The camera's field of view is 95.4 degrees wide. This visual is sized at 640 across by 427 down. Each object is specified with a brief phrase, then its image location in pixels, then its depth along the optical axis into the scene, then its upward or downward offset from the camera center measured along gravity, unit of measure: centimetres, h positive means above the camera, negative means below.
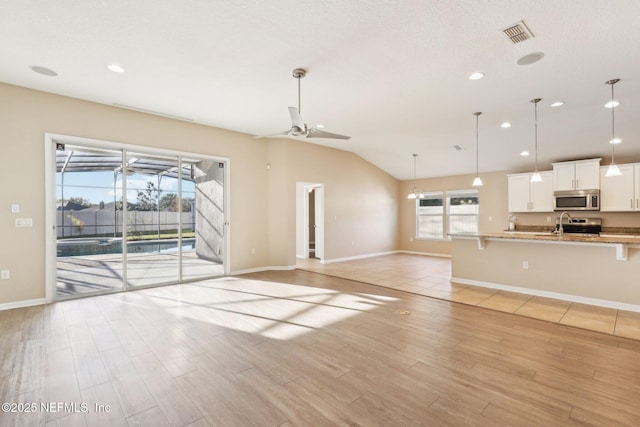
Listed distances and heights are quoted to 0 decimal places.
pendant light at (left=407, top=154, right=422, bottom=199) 762 +79
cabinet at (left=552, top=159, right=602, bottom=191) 620 +80
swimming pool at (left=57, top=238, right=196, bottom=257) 465 -53
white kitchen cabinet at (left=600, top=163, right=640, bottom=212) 586 +43
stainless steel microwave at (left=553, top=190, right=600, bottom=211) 621 +24
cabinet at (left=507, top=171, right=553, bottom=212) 689 +46
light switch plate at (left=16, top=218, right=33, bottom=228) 411 -7
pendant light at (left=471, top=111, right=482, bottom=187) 502 +57
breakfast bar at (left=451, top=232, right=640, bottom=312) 401 -86
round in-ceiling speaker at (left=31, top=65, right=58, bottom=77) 352 +182
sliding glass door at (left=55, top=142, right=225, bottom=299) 469 -3
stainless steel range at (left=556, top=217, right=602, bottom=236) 652 -32
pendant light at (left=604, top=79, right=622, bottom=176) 373 +55
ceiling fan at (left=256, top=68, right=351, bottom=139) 343 +108
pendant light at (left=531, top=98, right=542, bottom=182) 445 +165
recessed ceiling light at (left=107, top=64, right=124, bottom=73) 345 +179
